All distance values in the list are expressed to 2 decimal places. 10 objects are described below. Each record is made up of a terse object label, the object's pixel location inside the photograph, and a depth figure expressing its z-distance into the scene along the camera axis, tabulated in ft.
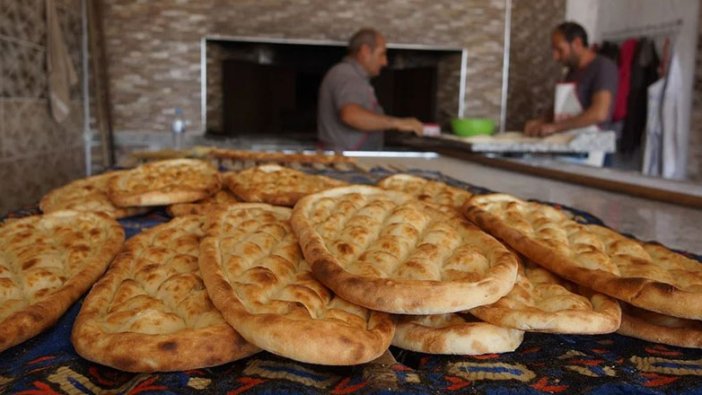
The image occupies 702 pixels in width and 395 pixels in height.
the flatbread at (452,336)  3.53
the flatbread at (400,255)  3.48
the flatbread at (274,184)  6.70
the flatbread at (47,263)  3.69
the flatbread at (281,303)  3.14
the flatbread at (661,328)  3.83
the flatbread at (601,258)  3.78
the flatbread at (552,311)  3.58
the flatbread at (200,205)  6.79
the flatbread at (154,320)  3.19
